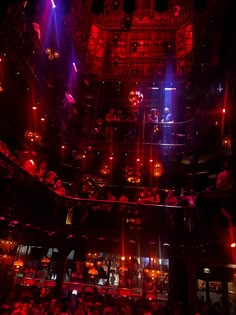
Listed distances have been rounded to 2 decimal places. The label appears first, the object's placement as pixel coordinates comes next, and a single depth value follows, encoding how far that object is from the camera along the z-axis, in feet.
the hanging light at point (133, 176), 37.58
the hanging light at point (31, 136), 29.53
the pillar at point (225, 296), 42.29
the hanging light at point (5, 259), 33.16
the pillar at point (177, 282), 43.16
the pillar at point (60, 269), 37.87
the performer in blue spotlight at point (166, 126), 49.96
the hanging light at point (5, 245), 33.60
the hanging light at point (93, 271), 38.63
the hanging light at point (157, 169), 42.89
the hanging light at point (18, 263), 35.68
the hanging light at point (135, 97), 37.59
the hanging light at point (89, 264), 42.70
